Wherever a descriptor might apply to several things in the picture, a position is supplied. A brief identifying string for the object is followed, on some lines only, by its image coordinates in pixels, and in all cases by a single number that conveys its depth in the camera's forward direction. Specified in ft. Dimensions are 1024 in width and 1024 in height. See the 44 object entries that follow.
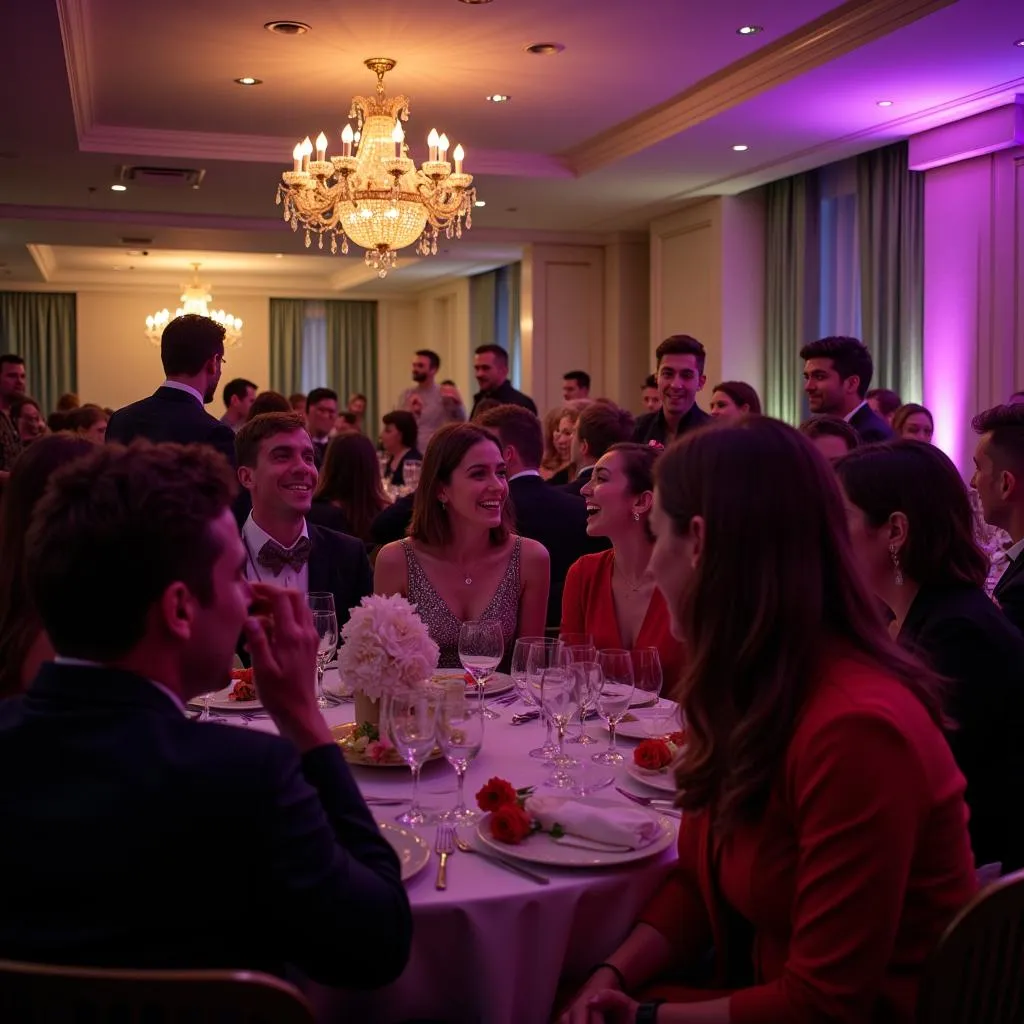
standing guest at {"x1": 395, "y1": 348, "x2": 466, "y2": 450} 33.78
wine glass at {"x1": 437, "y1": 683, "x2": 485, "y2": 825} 5.65
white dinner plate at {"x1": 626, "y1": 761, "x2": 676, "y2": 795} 6.50
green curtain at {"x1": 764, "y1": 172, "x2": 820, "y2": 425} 28.55
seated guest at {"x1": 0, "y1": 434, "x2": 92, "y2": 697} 6.23
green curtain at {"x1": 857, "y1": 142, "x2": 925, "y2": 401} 25.13
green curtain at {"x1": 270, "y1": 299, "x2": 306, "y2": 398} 57.57
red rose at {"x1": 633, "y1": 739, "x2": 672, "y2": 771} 6.68
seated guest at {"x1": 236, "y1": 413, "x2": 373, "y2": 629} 11.09
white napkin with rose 5.68
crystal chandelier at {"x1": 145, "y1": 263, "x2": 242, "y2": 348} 46.44
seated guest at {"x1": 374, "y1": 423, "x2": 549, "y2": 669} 10.91
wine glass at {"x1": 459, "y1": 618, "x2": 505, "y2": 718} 7.78
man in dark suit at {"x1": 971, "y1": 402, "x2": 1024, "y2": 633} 10.03
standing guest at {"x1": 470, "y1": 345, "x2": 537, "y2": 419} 26.48
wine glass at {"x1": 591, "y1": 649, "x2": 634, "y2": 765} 6.77
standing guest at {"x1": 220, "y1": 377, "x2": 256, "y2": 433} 30.64
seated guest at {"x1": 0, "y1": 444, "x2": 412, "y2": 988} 3.75
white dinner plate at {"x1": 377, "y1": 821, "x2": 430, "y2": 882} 5.32
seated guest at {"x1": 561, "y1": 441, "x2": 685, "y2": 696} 10.14
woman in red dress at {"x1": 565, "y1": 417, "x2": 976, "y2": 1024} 4.46
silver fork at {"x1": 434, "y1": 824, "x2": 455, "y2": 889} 5.56
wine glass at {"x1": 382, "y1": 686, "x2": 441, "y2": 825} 5.63
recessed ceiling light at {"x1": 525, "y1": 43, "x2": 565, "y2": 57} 19.63
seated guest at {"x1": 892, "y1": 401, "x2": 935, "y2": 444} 21.77
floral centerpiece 6.93
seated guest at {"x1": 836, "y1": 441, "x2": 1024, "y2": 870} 6.44
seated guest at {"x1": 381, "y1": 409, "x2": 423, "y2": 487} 27.17
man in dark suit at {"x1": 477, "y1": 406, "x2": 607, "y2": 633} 14.10
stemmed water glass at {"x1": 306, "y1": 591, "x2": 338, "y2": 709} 8.25
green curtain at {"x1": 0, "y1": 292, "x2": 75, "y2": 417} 54.08
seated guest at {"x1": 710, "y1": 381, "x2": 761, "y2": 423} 19.06
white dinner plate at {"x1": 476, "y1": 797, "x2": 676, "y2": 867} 5.48
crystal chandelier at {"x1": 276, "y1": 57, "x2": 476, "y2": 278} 20.08
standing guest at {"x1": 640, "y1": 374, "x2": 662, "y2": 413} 25.62
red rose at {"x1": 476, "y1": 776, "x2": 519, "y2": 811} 5.90
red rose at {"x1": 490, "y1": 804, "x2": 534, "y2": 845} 5.65
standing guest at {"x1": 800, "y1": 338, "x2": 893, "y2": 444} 17.76
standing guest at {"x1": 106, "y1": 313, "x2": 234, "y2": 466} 15.29
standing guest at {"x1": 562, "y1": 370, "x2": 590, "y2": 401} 30.30
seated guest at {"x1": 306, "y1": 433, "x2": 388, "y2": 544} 16.30
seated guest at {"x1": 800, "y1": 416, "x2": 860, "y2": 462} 13.00
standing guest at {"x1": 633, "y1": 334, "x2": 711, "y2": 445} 19.12
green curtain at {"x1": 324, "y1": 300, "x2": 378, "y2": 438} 57.88
